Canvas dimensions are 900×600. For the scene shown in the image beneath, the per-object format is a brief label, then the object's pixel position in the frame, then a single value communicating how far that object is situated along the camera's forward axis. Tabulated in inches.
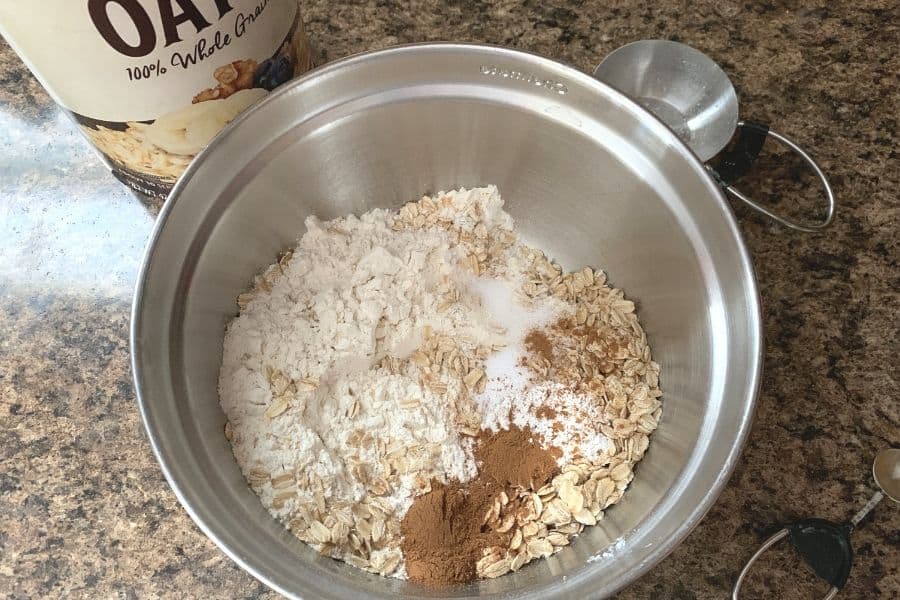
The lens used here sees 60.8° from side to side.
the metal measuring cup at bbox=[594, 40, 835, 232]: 14.2
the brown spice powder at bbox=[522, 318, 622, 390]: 12.8
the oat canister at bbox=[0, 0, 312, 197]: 9.4
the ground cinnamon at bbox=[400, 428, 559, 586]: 11.2
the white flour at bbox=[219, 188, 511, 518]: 11.8
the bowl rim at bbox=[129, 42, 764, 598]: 9.7
